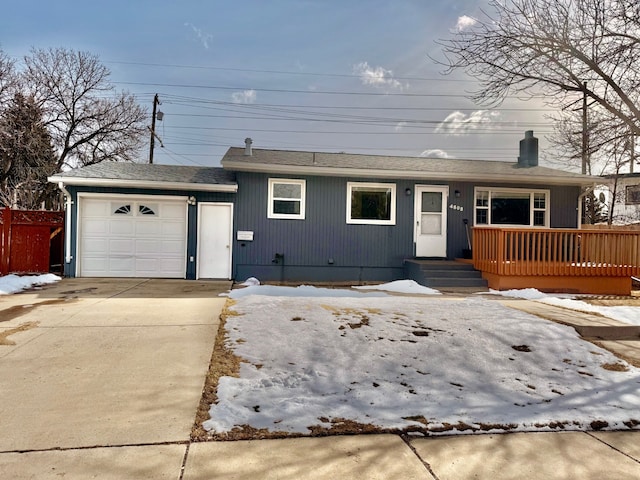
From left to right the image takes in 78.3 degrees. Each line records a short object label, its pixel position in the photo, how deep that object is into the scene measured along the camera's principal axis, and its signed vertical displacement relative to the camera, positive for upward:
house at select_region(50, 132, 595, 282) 9.82 +0.55
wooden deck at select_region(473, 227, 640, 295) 8.89 -0.38
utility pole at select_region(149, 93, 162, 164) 20.48 +5.88
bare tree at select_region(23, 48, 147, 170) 18.66 +6.22
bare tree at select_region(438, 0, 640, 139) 6.73 +3.45
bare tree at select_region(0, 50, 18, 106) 16.03 +6.46
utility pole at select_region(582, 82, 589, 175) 7.86 +2.40
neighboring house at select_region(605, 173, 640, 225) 26.18 +3.38
